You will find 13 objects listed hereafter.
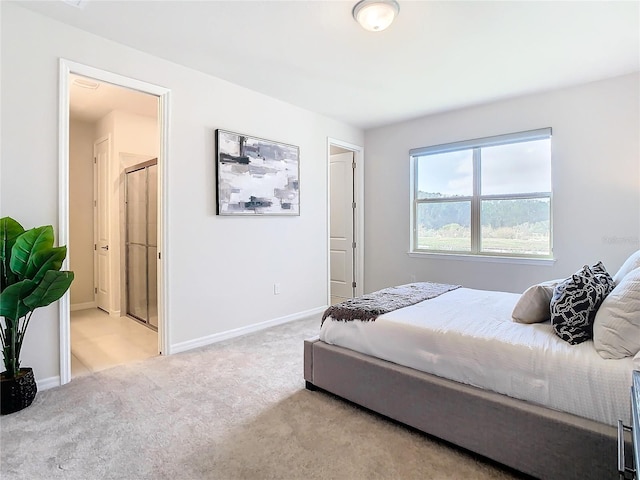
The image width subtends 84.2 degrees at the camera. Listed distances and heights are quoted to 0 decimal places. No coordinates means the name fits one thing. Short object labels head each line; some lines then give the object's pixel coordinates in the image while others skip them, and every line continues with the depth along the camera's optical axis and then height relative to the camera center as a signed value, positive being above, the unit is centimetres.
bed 144 -72
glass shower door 399 -5
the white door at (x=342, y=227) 544 +15
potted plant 208 -27
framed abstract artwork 350 +66
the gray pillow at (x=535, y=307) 196 -39
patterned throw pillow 165 -33
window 392 +48
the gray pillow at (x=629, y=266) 194 -17
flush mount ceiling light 220 +143
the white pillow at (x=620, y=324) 147 -38
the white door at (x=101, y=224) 469 +19
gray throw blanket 228 -46
